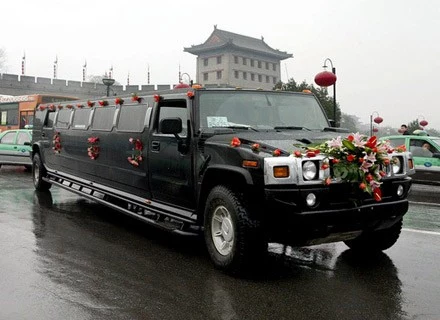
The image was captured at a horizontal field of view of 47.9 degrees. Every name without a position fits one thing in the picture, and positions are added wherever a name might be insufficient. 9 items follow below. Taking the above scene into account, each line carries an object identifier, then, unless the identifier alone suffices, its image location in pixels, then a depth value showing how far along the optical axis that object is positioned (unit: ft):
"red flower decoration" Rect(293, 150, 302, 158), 14.28
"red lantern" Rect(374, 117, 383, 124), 119.48
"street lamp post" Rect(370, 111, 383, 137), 119.24
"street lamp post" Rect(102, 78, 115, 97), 71.04
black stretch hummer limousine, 14.51
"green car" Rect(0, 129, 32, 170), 51.06
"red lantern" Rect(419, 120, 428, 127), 125.39
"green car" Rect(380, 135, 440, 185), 40.88
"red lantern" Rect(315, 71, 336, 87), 66.28
